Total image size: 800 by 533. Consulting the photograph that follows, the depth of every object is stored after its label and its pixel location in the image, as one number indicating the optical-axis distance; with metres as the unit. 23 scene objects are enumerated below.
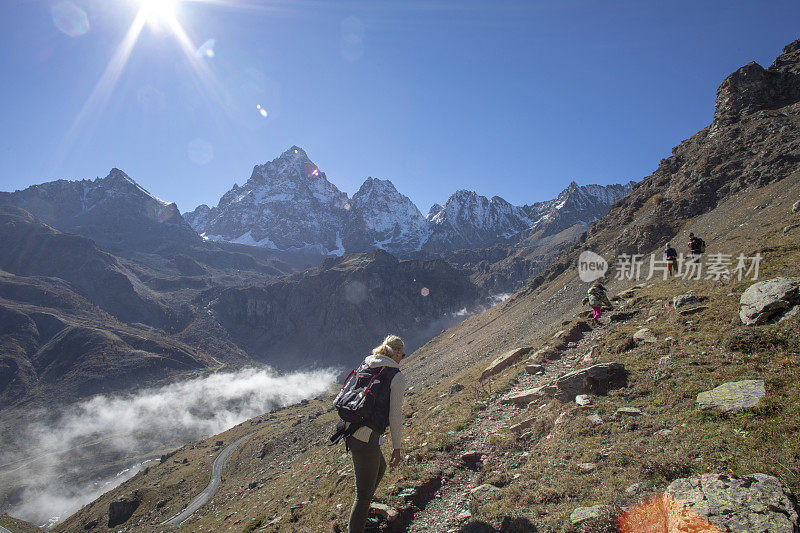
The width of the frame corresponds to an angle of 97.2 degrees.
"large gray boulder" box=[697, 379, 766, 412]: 8.01
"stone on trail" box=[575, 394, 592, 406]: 10.99
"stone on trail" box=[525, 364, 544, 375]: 18.13
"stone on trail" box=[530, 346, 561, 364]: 19.33
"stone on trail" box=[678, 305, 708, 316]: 14.90
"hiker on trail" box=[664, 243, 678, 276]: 26.28
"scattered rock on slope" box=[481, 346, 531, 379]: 23.25
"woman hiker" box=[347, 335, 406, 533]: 7.01
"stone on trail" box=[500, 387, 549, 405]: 13.90
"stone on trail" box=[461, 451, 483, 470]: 11.19
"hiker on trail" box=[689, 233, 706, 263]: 23.94
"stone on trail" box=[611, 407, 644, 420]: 9.61
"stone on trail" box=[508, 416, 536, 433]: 11.77
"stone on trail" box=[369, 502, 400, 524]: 8.56
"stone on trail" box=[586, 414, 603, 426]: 9.76
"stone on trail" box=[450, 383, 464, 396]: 23.68
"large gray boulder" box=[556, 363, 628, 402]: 11.73
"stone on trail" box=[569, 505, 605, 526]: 6.36
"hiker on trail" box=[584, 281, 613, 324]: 21.91
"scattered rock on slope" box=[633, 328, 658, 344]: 14.42
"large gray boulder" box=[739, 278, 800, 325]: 11.06
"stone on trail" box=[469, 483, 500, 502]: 8.66
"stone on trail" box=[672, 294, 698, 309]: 16.34
